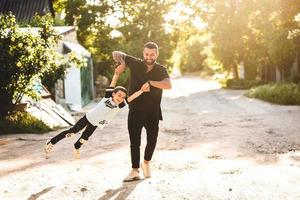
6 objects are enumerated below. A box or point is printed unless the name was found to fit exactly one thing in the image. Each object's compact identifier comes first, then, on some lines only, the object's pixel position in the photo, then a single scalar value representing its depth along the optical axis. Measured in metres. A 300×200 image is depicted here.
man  6.32
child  6.54
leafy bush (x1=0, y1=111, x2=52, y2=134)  12.01
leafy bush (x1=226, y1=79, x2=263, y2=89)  33.16
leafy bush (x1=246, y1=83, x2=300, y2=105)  18.97
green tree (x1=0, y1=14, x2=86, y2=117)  11.93
